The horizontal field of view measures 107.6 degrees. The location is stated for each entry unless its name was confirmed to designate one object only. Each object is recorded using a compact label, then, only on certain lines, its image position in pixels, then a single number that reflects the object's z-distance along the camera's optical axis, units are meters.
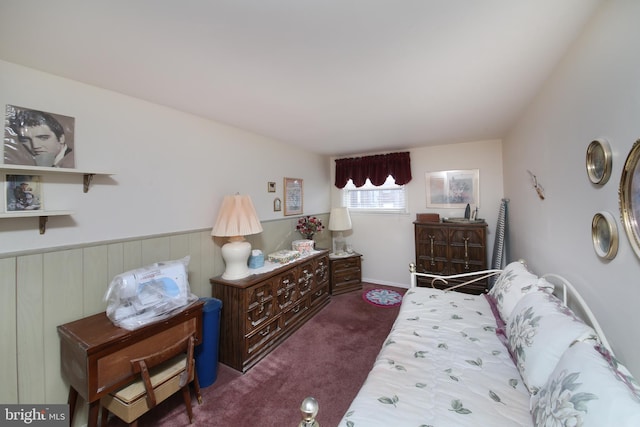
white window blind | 4.07
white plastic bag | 1.50
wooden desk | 1.28
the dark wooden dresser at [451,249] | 3.15
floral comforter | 0.99
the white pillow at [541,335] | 1.05
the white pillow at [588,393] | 0.68
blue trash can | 1.94
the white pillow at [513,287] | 1.61
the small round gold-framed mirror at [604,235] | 1.05
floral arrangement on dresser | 3.61
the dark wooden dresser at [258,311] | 2.12
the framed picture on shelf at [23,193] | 1.35
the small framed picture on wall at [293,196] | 3.45
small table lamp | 4.07
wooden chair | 1.36
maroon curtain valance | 3.85
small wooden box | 3.52
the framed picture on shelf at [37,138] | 1.36
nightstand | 3.78
